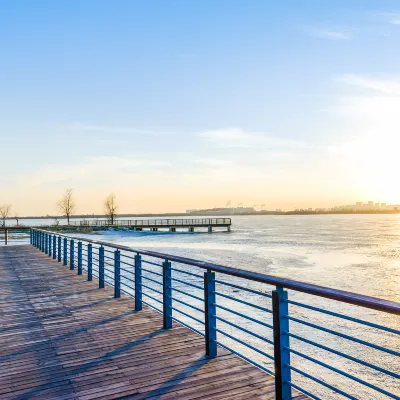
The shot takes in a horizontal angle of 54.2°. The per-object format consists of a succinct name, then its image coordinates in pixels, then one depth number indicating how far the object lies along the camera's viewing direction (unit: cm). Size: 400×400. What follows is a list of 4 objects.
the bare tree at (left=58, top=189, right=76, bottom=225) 8772
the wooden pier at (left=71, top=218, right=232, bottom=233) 6640
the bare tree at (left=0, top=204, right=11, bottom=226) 10716
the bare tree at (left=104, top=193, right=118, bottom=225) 9638
